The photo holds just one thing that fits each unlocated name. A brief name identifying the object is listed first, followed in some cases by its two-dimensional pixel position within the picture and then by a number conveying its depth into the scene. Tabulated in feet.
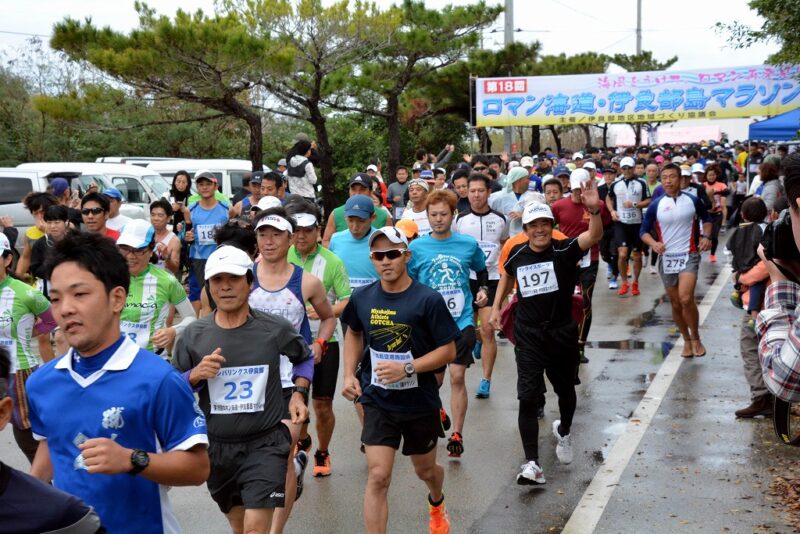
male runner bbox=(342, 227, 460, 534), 17.92
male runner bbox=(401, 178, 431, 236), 34.86
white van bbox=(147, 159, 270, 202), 72.38
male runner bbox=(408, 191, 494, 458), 24.20
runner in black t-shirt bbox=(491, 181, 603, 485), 22.72
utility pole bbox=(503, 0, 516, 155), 92.07
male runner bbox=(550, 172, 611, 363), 35.15
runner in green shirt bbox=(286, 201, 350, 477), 21.98
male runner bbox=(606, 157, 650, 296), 49.67
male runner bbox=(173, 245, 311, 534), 15.72
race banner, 83.46
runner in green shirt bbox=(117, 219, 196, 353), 21.49
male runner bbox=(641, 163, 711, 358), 34.40
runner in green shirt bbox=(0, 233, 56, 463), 20.16
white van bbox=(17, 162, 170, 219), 62.54
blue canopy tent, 66.23
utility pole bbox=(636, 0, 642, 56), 186.70
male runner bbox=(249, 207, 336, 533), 20.03
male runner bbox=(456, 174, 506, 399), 29.99
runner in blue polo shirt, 10.16
